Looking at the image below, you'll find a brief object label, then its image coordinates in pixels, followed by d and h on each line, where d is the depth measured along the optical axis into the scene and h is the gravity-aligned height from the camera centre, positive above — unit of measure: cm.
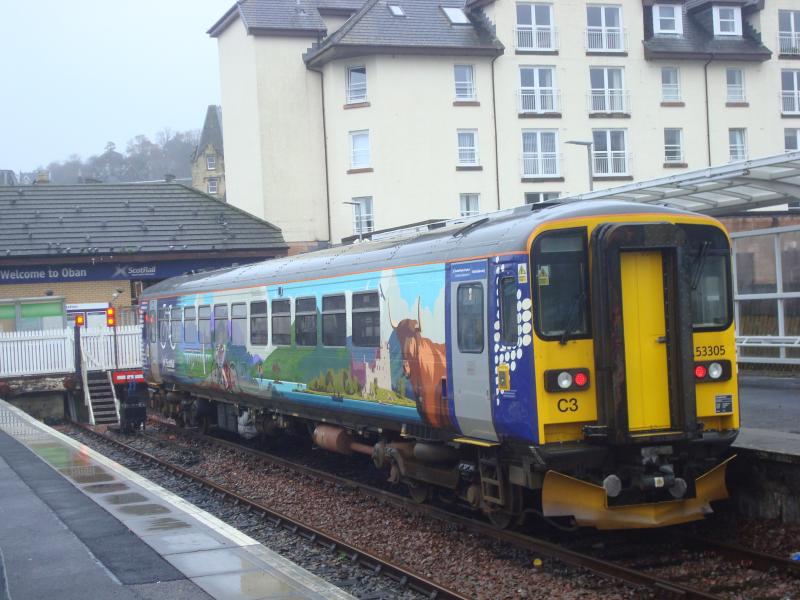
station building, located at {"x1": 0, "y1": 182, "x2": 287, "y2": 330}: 3100 +249
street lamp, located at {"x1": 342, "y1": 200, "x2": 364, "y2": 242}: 3900 +337
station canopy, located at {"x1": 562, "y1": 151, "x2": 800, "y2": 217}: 1315 +152
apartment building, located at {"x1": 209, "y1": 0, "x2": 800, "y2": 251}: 3853 +790
